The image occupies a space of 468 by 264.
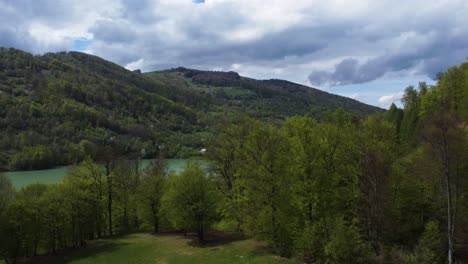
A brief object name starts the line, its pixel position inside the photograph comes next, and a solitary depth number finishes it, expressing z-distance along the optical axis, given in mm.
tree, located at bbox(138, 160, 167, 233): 40625
